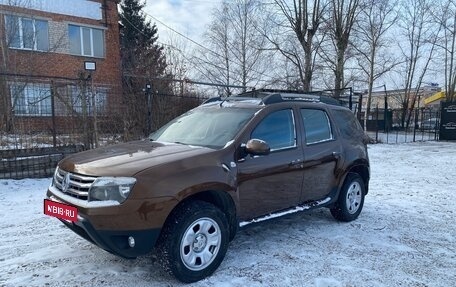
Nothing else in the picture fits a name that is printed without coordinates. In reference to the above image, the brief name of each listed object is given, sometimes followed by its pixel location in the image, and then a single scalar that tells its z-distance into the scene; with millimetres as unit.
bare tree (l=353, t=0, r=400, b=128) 24984
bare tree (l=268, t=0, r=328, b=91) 18250
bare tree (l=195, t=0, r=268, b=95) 31823
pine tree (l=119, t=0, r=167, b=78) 21511
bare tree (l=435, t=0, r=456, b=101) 26828
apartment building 7863
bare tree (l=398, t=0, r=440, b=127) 28141
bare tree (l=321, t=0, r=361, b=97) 18594
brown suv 3121
